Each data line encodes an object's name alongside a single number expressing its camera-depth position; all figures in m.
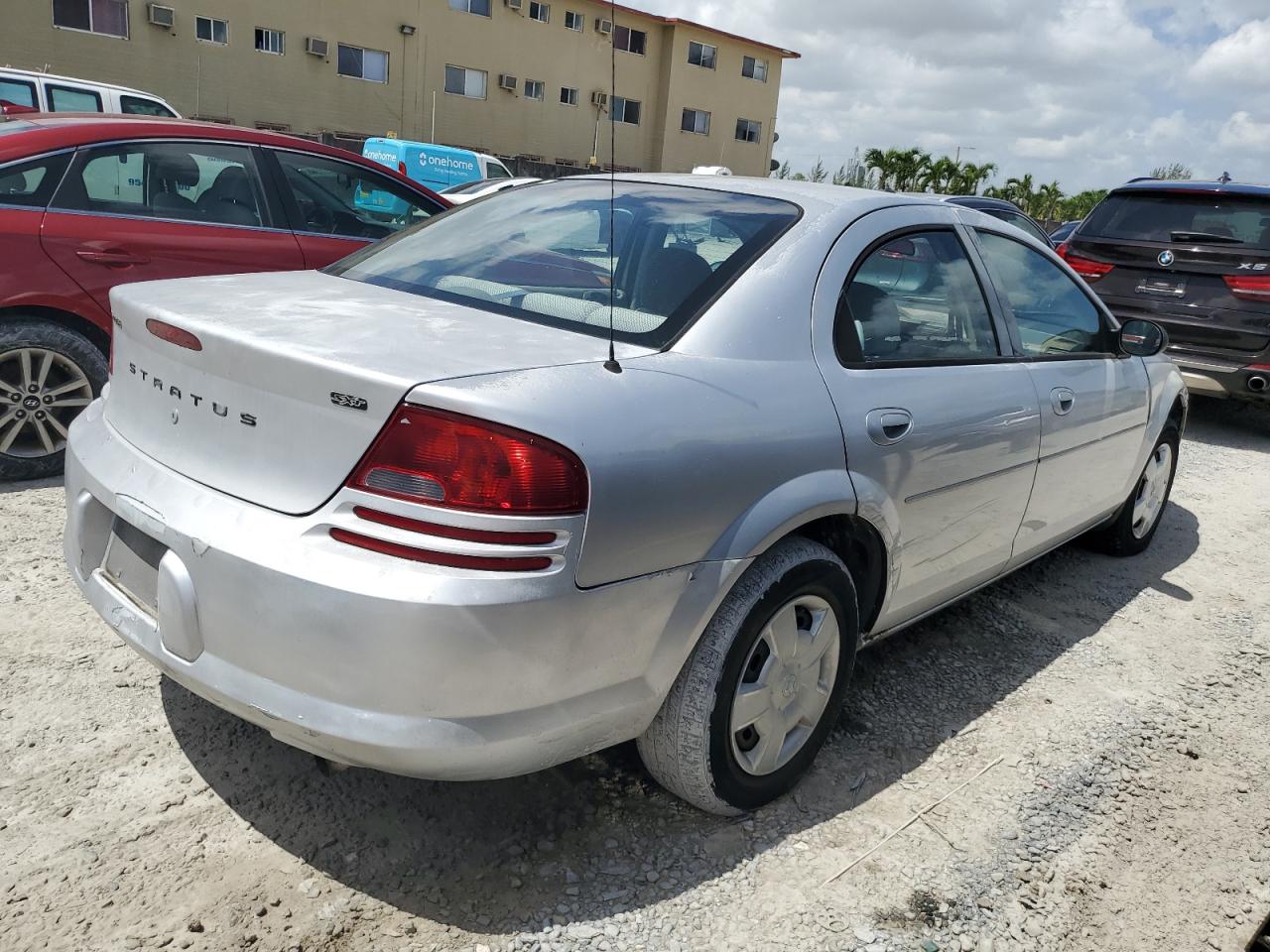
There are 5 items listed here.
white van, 10.67
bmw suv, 7.11
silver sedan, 1.89
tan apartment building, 23.30
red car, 4.25
